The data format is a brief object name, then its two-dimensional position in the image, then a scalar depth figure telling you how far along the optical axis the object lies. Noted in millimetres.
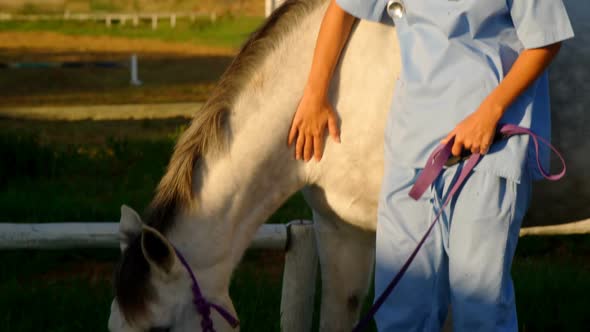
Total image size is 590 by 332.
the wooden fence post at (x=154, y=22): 27089
